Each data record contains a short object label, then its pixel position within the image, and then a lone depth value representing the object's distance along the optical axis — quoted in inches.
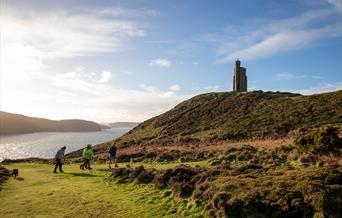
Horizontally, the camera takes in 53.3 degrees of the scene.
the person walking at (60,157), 1050.9
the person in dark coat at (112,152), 1117.9
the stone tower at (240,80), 3786.9
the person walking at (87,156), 1096.2
